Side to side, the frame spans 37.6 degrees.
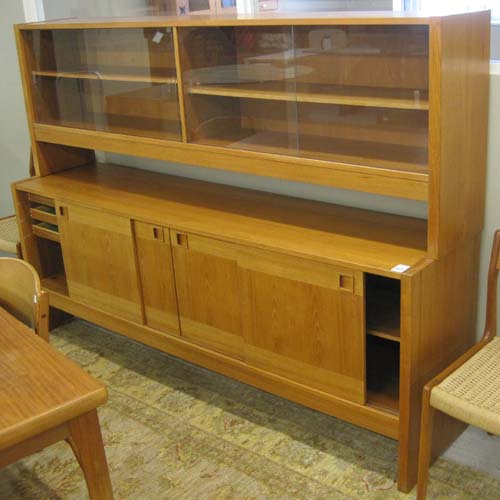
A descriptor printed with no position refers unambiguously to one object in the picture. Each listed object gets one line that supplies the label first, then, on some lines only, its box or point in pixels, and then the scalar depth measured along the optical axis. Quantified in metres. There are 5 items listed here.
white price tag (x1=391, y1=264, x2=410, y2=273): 2.13
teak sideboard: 2.17
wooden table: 1.52
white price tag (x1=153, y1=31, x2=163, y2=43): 2.72
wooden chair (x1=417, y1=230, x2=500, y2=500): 1.99
